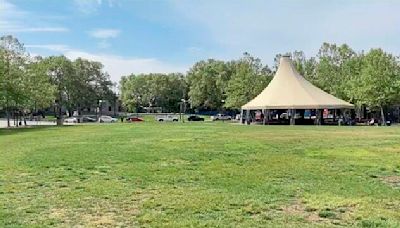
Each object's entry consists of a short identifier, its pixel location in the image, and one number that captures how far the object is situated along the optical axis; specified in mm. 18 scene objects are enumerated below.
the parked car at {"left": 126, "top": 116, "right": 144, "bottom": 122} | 82125
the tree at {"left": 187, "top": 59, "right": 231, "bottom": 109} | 98231
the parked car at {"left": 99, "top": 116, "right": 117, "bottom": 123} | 80125
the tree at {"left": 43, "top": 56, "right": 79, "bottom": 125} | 98062
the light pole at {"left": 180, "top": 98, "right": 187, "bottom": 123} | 110038
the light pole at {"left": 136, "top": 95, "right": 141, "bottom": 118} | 119625
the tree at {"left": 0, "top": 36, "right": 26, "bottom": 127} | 45750
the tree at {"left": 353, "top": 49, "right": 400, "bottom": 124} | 57438
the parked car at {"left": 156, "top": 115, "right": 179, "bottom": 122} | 87625
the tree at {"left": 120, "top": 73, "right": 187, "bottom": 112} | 117375
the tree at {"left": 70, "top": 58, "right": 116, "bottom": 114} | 103125
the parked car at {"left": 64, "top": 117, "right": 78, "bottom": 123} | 78825
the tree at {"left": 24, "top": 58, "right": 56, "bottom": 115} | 53156
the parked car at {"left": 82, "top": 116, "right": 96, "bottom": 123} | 84156
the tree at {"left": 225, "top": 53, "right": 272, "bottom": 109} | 75000
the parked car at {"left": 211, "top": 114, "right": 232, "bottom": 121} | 88188
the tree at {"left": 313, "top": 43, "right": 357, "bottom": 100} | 67625
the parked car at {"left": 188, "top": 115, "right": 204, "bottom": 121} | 84006
